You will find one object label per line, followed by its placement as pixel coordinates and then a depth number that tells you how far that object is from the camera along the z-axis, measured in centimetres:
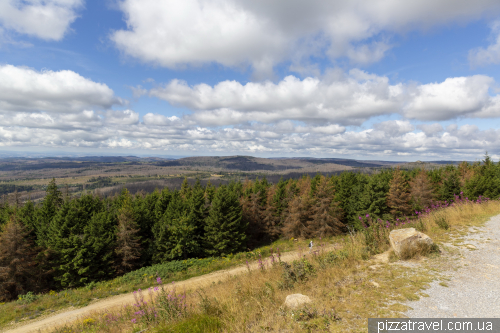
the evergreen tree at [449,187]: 3922
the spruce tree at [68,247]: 2877
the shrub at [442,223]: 1062
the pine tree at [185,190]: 5700
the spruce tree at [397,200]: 3656
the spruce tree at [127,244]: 3185
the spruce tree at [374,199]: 3550
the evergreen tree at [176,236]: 3522
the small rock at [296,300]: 543
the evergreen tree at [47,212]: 3443
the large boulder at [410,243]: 780
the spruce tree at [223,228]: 3859
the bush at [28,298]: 1913
